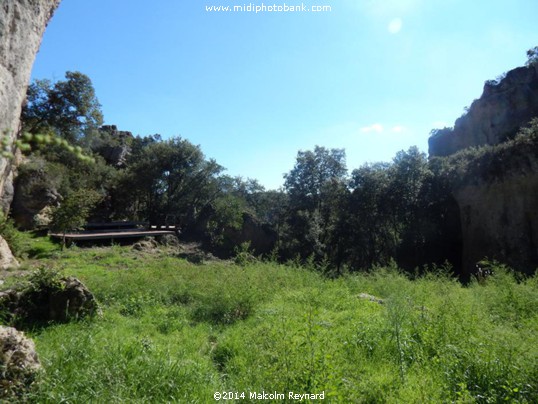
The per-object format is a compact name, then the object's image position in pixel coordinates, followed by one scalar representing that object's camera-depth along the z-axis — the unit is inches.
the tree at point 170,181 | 1164.5
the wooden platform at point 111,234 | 714.1
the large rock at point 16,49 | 178.7
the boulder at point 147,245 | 710.6
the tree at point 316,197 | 979.3
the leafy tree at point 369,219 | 979.9
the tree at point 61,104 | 810.2
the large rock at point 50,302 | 216.7
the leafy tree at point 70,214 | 643.5
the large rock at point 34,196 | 746.2
